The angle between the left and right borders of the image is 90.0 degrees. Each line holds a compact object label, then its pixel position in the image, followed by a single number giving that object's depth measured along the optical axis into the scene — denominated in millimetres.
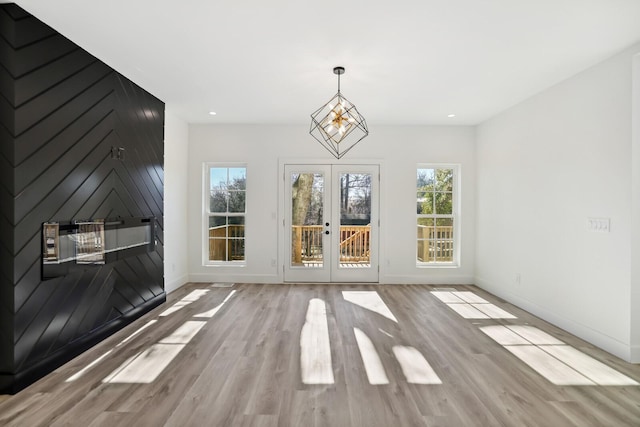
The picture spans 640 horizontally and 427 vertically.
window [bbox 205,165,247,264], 5551
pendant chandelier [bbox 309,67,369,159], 3196
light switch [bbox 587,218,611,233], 2980
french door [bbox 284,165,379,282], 5477
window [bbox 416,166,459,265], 5574
